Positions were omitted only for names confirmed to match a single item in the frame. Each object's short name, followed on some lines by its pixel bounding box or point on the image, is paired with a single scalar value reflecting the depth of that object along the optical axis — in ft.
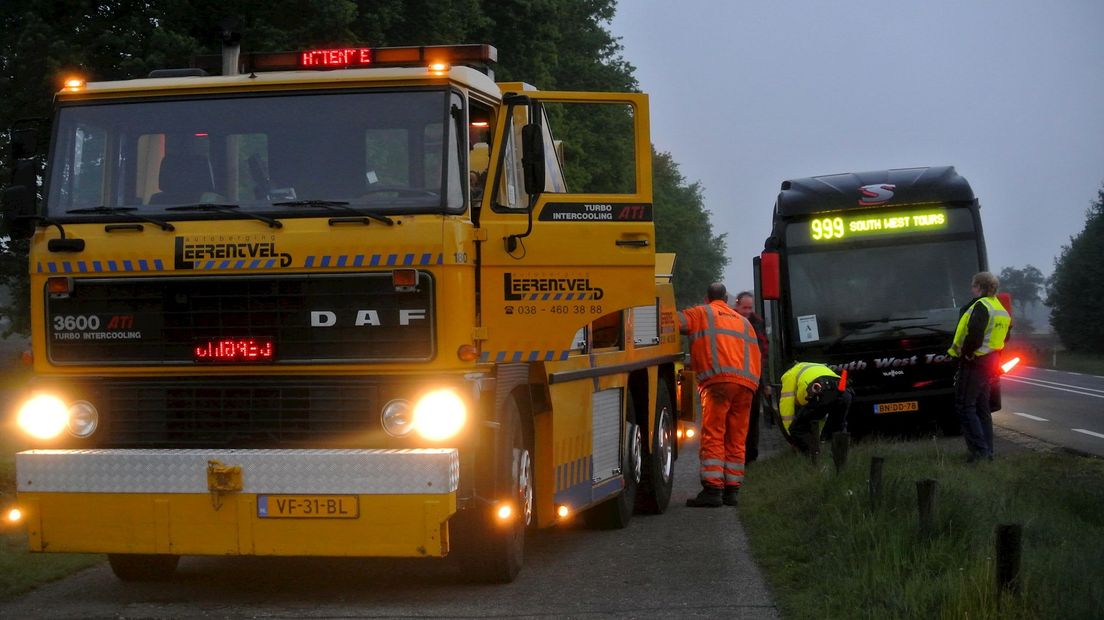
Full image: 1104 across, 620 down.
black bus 61.82
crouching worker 49.47
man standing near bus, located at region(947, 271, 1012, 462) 47.16
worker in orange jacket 41.73
